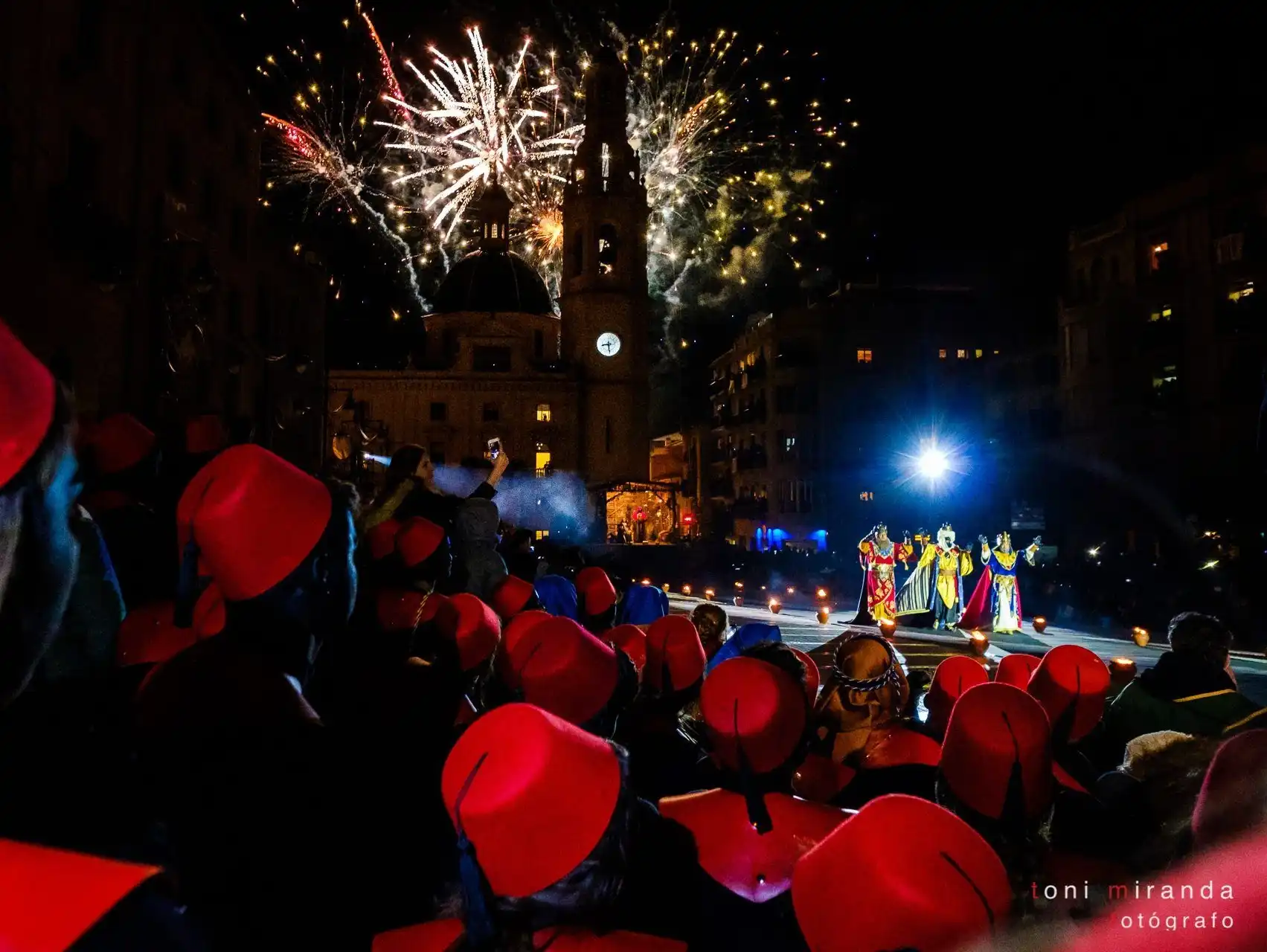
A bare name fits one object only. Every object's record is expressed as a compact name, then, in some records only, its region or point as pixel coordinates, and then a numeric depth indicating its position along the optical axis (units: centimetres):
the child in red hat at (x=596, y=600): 812
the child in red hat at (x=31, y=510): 168
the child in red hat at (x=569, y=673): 388
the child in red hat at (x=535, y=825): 195
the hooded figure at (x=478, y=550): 659
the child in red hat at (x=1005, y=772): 293
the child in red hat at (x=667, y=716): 463
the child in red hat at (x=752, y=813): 307
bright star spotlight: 4312
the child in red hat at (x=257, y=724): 196
